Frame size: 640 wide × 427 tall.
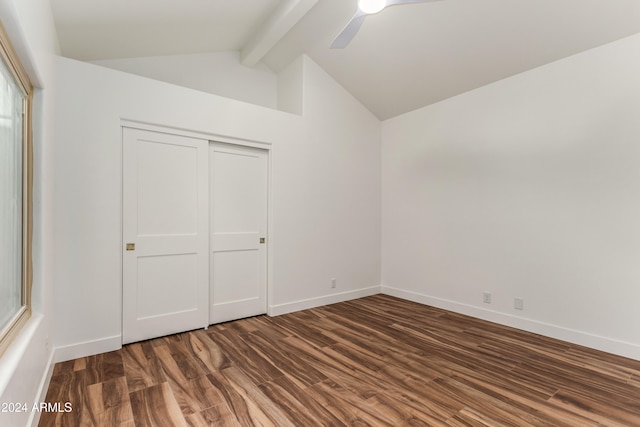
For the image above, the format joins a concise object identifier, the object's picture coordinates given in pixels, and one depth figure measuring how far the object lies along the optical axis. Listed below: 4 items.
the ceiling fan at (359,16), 1.90
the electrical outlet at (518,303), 3.41
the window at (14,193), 1.55
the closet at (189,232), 2.97
